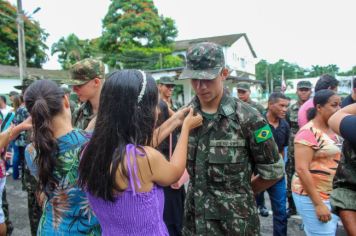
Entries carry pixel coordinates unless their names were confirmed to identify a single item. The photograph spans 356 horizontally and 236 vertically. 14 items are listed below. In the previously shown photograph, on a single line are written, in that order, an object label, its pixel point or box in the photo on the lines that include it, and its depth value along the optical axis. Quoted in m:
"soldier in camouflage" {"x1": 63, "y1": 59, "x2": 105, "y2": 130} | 2.90
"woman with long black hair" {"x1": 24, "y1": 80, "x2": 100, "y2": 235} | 1.97
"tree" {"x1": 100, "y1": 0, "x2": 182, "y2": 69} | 27.84
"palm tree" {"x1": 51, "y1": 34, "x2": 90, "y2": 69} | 43.66
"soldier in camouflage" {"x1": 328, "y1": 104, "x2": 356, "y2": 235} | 1.77
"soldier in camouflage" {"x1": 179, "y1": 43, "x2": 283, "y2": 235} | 2.10
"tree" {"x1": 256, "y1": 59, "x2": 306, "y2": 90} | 75.20
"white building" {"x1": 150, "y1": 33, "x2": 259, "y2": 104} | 41.06
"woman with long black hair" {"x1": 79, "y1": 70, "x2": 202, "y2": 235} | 1.58
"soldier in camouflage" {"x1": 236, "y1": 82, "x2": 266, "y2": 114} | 6.07
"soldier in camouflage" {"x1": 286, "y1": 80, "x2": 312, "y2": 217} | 4.78
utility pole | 15.53
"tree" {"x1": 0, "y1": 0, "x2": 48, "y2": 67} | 31.77
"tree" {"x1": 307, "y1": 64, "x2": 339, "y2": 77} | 71.71
